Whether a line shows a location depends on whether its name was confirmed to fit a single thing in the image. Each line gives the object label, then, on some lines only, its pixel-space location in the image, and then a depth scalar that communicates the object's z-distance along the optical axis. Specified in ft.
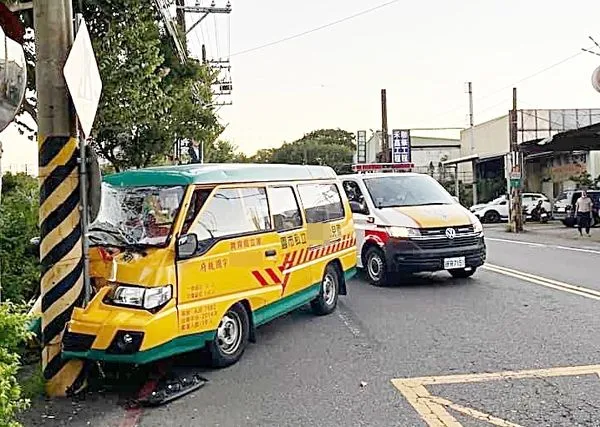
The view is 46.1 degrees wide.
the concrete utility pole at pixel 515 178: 95.86
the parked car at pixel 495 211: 125.59
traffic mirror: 15.33
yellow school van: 18.79
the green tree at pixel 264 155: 288.69
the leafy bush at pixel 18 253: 26.13
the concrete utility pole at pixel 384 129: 126.11
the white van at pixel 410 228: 35.94
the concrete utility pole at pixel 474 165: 151.64
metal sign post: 18.07
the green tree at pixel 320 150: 275.80
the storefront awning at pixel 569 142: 83.33
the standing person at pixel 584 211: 80.48
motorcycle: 119.65
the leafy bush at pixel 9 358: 12.13
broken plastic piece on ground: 18.43
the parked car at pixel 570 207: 93.35
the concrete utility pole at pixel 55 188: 19.26
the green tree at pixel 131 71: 35.45
